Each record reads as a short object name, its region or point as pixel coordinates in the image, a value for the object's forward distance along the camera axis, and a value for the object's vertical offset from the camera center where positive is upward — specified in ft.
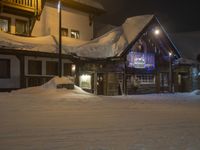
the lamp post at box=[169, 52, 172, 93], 85.24 +2.50
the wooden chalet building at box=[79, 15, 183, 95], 72.79 +4.39
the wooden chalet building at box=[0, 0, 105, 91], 64.54 +14.12
